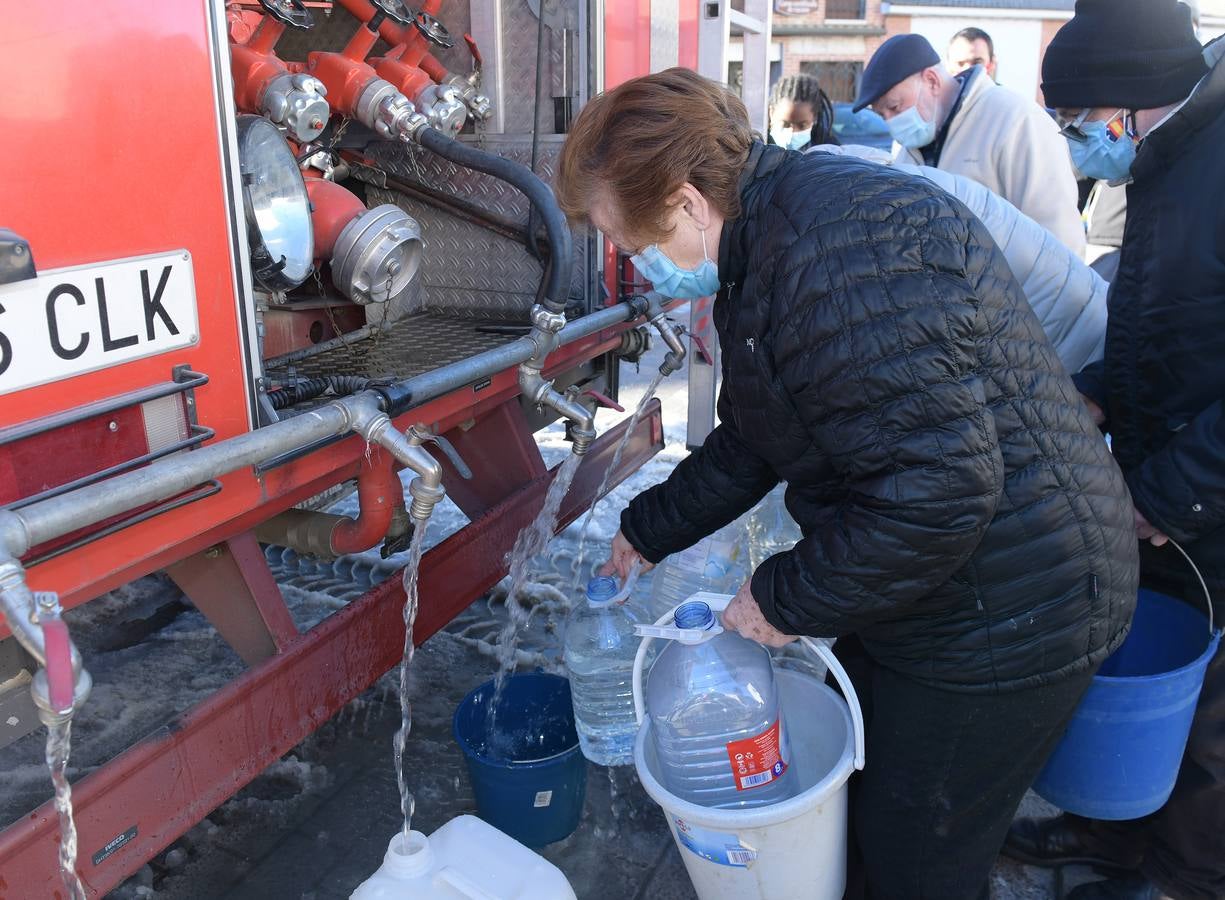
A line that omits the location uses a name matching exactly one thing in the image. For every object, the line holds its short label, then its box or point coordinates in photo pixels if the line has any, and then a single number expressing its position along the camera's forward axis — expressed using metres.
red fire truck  1.49
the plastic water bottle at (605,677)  2.76
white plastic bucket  1.67
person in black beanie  1.91
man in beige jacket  3.32
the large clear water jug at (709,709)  1.95
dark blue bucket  2.25
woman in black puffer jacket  1.42
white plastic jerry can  1.58
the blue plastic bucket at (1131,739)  1.90
